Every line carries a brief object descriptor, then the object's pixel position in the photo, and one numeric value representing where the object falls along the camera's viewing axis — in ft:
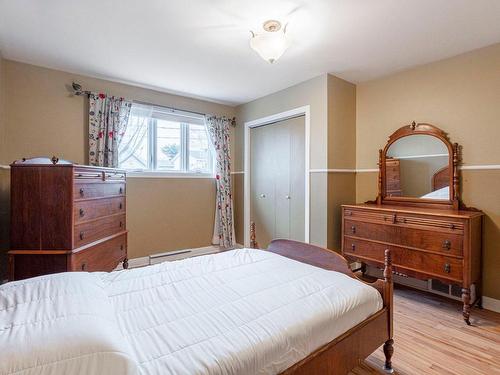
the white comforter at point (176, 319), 2.61
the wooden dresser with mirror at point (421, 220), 7.14
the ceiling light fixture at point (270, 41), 6.58
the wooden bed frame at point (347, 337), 3.78
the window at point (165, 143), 11.29
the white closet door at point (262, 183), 12.67
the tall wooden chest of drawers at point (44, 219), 6.72
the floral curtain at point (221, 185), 13.44
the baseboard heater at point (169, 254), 11.68
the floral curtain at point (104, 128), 10.09
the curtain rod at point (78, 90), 9.73
